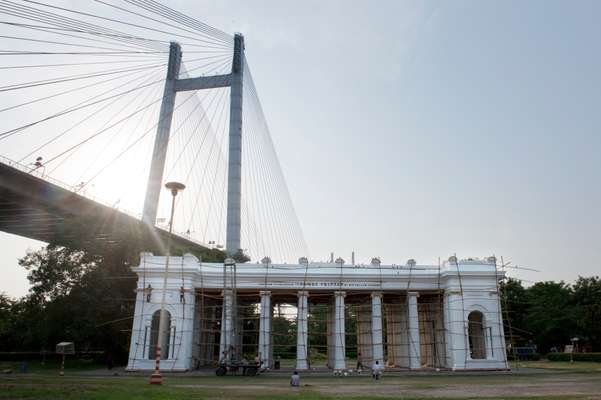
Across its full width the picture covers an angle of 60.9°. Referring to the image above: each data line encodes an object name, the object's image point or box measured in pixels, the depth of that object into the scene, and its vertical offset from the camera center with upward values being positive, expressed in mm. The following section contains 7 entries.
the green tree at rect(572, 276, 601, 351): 65688 +5883
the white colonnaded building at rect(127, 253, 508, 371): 38812 +3795
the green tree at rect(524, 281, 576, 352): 74544 +5603
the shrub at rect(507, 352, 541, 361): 69812 -300
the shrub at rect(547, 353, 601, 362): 57312 -153
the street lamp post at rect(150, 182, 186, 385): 26441 +8036
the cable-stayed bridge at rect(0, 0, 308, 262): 59188 +18610
